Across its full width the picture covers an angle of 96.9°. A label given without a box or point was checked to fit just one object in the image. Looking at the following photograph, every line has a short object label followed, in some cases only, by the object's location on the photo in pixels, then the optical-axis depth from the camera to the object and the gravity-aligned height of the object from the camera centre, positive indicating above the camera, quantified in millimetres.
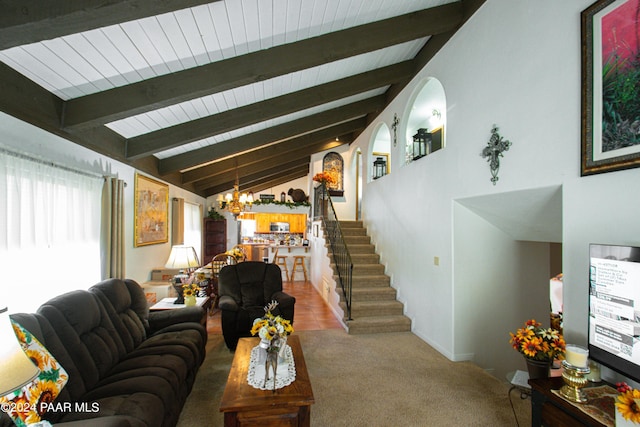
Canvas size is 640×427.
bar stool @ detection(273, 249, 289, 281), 7958 -1340
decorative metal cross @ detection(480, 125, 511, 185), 2588 +612
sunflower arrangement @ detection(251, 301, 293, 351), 2078 -874
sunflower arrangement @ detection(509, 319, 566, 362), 2023 -935
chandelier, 6402 +265
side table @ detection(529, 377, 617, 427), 1424 -1040
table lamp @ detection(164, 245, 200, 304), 3477 -552
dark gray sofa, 1714 -1152
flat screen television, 1407 -485
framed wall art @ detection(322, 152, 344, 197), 8422 +1465
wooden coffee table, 1758 -1181
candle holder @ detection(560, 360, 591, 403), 1536 -920
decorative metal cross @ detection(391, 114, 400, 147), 4904 +1539
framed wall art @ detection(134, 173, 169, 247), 4250 +48
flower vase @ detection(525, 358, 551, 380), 2070 -1124
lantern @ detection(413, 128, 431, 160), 4250 +1123
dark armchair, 3568 -1150
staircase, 4254 -1374
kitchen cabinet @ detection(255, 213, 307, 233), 11156 -209
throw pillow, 1350 -917
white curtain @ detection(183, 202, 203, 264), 6812 -288
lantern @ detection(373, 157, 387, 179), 6424 +1099
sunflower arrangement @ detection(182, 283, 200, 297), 3462 -938
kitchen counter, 8023 -1041
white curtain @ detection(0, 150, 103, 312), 2096 -146
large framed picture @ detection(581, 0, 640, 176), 1582 +774
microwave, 11117 -482
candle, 1570 -788
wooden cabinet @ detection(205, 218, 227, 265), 9258 -769
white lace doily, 1956 -1174
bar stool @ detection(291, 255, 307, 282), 8109 -1399
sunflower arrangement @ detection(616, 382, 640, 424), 1170 -796
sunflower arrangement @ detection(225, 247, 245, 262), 5594 -796
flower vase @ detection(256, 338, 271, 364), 2123 -1125
